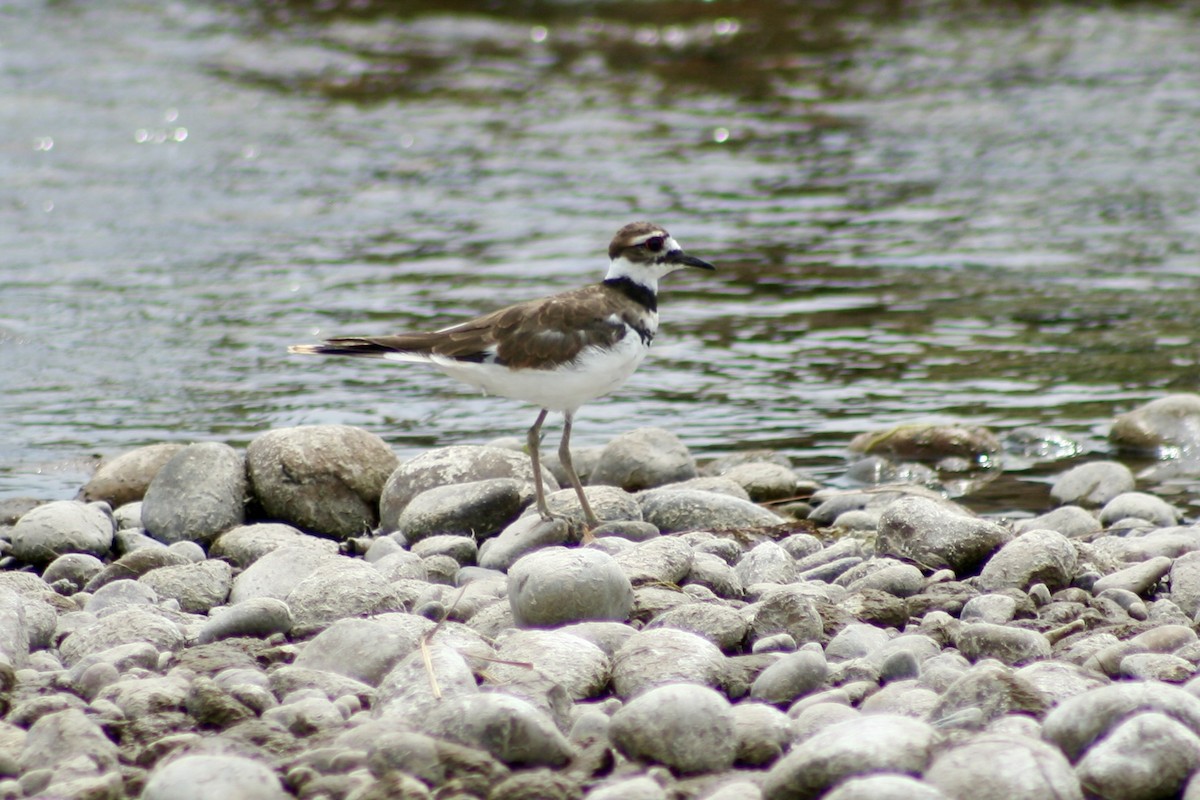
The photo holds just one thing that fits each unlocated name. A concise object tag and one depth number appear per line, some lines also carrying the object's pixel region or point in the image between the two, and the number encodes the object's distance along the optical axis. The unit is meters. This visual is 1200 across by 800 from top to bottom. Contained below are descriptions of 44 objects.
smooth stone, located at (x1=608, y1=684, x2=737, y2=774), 8.43
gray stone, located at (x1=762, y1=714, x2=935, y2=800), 7.71
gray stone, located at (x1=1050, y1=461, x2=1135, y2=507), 16.53
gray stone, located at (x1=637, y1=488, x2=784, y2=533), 14.51
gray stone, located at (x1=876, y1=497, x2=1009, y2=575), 12.87
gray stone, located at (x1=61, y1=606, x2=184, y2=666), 10.61
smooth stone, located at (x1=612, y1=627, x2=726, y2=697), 9.68
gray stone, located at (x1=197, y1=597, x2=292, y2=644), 10.98
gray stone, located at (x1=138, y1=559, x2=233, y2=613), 12.37
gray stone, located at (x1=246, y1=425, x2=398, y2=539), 15.50
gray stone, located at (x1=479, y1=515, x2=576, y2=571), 13.40
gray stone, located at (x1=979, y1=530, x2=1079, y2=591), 12.12
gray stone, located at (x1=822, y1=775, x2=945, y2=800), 7.18
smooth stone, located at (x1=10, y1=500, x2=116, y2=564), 14.12
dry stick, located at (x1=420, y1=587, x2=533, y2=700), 9.02
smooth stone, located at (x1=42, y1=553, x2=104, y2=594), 13.24
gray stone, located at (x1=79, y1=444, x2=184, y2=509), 16.52
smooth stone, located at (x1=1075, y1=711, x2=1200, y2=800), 7.84
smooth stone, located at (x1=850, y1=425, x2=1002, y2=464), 18.39
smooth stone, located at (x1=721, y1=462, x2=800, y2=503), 16.72
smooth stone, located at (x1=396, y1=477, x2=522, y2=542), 14.40
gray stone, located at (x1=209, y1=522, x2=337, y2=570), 13.98
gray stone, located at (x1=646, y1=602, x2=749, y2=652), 10.68
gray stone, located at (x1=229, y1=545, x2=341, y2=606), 12.38
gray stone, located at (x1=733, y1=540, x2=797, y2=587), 12.70
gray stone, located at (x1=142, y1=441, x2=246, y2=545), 15.02
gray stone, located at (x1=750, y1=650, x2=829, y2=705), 9.66
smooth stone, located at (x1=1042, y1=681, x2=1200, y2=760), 8.28
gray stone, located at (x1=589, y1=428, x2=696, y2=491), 16.66
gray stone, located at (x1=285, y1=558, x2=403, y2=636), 11.38
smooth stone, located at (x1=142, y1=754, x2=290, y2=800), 7.43
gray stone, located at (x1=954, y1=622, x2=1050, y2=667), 10.34
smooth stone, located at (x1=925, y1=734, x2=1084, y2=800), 7.58
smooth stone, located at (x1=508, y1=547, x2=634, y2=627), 10.76
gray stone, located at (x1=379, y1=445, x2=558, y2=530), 15.35
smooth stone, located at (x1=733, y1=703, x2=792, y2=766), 8.60
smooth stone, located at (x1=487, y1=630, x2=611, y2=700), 9.62
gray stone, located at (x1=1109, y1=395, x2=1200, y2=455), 18.47
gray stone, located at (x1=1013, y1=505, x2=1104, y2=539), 14.78
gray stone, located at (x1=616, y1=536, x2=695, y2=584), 12.07
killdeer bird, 13.82
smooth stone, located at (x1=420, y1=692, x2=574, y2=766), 8.35
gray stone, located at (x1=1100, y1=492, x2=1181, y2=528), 15.15
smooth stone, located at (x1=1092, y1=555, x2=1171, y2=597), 12.09
